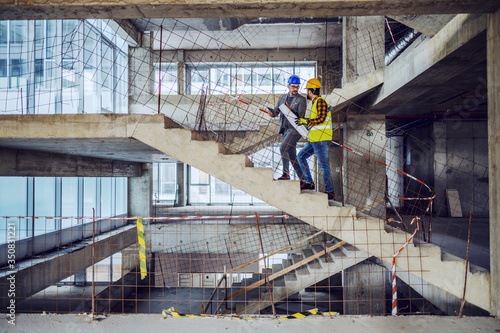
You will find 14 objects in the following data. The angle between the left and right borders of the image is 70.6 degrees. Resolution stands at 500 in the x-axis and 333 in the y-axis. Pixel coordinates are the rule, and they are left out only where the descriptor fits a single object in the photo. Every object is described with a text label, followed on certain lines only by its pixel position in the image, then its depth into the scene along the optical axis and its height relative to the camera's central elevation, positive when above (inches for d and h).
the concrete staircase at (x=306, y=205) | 217.6 -20.7
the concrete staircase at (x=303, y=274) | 311.7 -92.7
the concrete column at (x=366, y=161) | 384.2 +12.0
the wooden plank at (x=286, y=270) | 322.8 -91.5
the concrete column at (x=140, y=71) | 491.5 +149.9
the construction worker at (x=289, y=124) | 246.7 +35.5
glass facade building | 359.3 +92.2
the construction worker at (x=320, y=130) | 235.0 +28.1
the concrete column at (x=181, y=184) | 762.8 -25.1
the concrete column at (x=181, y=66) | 609.3 +185.0
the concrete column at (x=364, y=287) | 382.9 -125.5
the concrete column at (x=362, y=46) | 371.9 +136.1
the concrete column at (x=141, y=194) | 553.0 -34.0
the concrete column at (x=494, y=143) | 175.2 +14.4
